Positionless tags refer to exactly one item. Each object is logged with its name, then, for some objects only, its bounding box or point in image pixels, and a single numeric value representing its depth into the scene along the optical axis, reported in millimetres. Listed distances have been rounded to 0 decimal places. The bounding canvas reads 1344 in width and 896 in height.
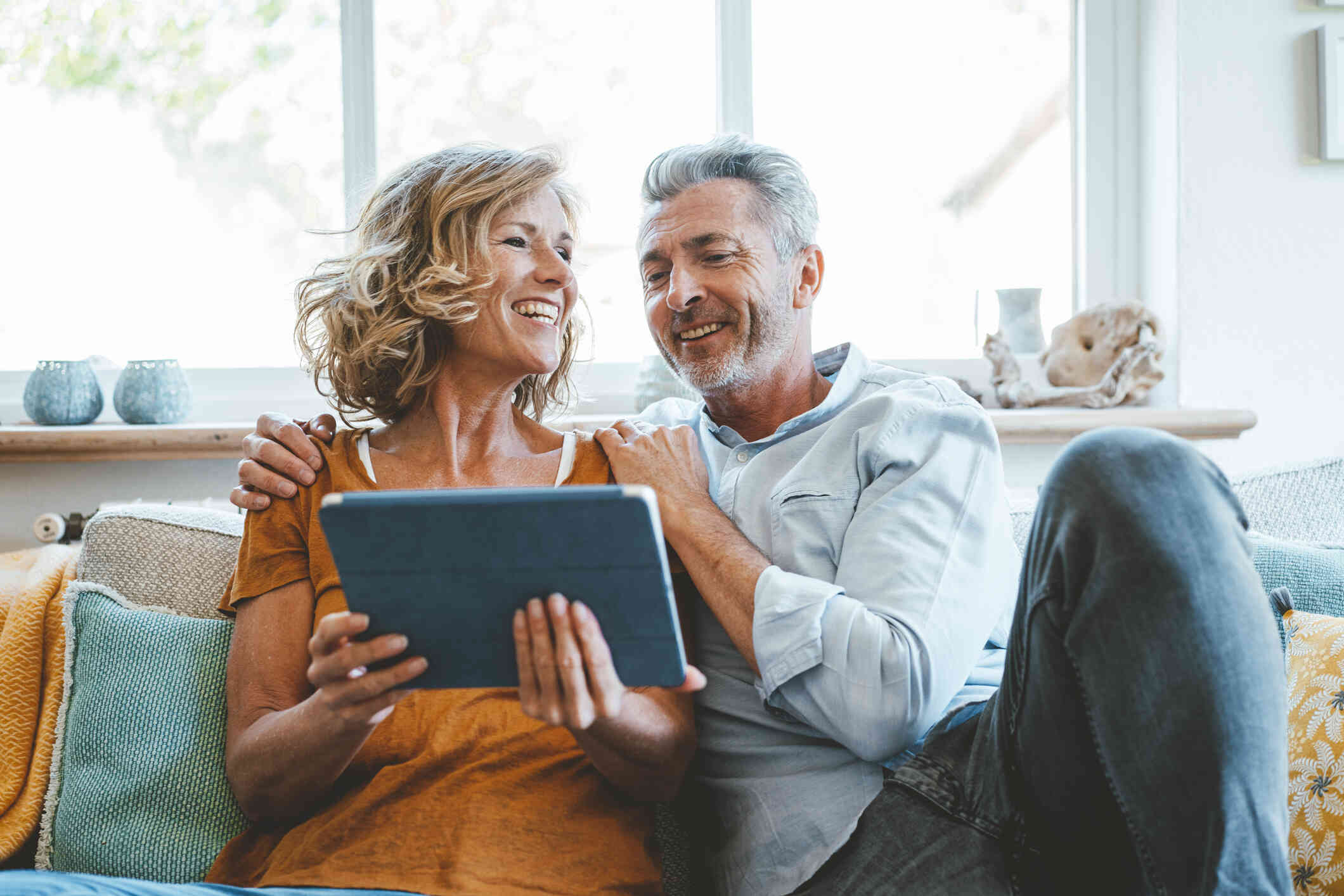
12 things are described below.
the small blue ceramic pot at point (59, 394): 2238
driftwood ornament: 2268
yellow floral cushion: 1144
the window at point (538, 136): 2490
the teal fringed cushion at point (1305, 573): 1393
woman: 1068
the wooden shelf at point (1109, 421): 2178
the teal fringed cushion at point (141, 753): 1271
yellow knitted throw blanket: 1348
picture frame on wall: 2248
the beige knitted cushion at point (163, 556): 1454
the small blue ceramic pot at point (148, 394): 2258
